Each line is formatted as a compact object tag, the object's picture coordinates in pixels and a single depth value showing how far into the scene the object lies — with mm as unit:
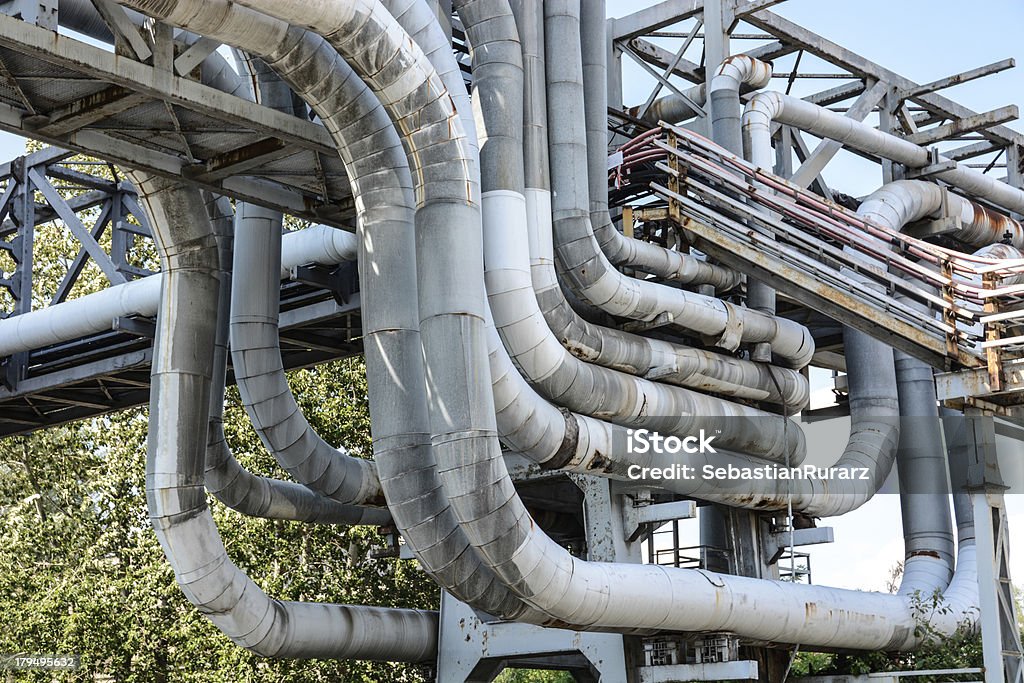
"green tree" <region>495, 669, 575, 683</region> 32097
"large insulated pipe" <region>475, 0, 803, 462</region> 13727
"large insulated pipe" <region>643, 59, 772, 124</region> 22688
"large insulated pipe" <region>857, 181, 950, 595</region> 20094
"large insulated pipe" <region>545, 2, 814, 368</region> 15633
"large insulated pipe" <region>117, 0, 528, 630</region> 12570
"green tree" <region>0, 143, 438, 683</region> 24875
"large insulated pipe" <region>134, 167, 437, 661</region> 14047
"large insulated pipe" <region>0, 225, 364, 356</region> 16609
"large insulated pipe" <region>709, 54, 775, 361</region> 19766
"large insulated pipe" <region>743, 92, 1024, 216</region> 19672
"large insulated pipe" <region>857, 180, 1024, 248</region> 20703
